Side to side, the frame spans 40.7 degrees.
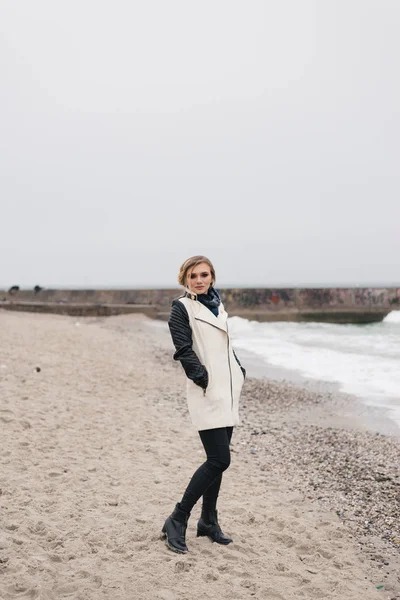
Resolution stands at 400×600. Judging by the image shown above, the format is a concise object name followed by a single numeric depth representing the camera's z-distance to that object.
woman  2.91
